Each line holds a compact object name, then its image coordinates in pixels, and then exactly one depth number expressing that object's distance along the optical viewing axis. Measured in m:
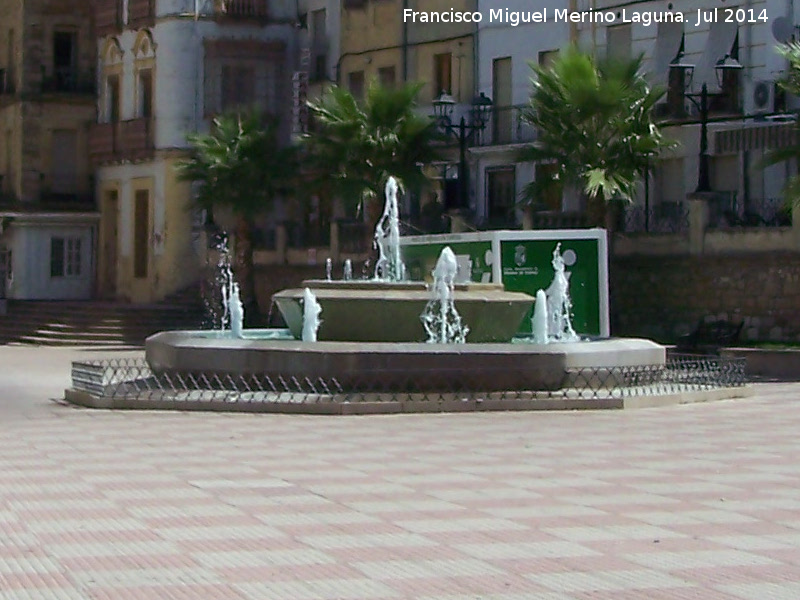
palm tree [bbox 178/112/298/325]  45.22
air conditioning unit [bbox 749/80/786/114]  37.22
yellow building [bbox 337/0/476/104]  46.59
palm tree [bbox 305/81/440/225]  40.69
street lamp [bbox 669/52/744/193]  34.38
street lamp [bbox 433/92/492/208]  37.92
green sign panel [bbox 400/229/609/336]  28.78
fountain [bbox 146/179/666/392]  21.23
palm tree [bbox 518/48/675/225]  34.97
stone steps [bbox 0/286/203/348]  45.72
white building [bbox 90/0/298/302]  50.34
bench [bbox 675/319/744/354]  33.56
